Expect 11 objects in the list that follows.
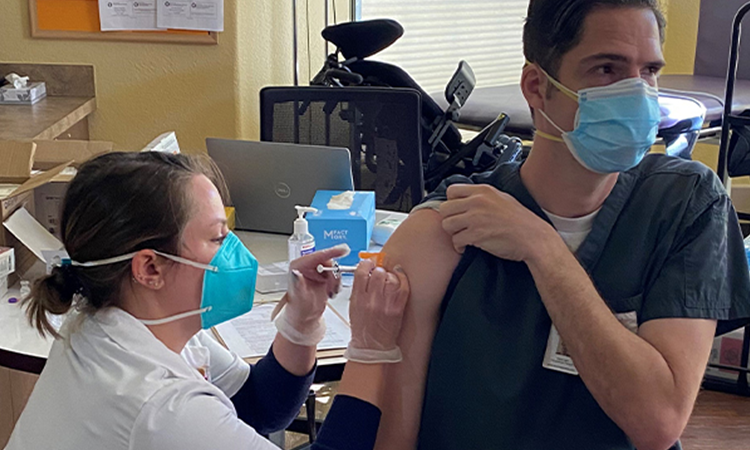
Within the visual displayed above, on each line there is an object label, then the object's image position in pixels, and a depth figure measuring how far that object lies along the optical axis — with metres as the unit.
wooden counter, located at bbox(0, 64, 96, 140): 2.83
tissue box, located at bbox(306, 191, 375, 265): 1.87
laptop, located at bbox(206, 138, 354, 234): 2.04
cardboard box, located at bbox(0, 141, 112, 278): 1.83
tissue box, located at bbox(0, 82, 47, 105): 3.06
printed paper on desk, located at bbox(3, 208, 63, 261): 1.66
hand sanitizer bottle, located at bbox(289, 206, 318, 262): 1.80
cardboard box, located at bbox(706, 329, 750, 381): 2.91
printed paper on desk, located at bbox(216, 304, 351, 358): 1.57
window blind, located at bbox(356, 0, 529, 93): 4.02
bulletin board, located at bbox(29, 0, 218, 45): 3.07
